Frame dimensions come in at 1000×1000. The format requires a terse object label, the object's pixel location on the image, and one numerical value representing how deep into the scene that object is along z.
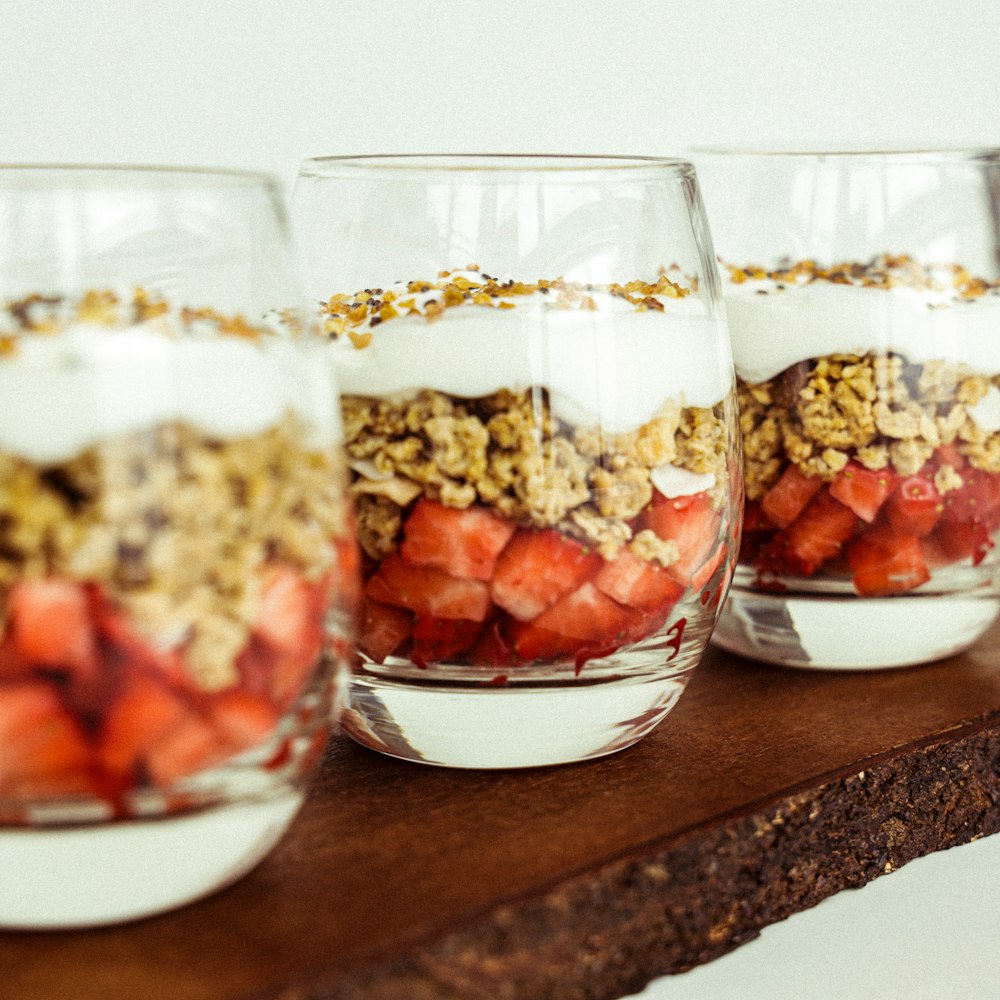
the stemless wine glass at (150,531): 0.32
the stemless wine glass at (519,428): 0.39
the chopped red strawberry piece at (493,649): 0.40
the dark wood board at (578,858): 0.35
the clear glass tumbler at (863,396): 0.46
